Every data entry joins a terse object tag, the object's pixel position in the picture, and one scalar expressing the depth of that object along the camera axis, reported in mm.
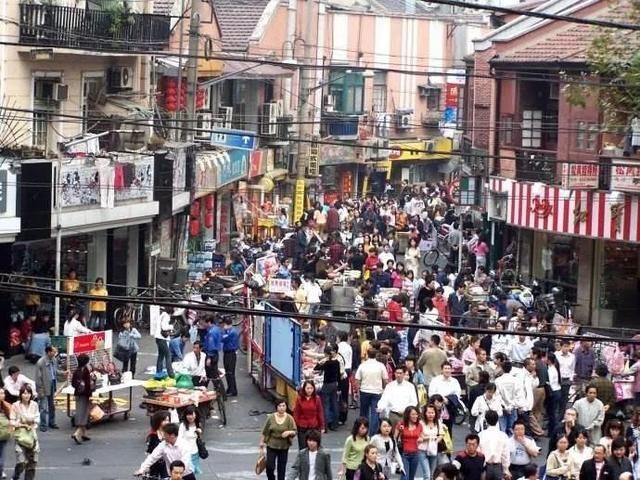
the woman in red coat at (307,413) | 20484
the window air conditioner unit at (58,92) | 32625
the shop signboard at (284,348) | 23891
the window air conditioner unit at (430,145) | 75625
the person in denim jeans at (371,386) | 22625
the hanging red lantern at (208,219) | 44678
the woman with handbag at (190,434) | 18641
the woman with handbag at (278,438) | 19375
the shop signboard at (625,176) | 33844
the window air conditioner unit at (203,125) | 39606
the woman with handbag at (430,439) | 19469
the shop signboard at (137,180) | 32625
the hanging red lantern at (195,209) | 41959
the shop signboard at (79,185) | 29891
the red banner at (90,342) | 24141
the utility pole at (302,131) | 49009
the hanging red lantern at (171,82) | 40125
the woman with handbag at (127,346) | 26692
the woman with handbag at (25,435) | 19625
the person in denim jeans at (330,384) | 23312
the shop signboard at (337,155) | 65312
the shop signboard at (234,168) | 43656
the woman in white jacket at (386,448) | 18875
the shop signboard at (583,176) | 35469
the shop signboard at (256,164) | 49812
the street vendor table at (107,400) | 23328
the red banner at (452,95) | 64375
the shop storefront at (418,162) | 74481
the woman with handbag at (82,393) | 22234
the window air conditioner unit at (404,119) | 74000
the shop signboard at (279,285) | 31047
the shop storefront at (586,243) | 35312
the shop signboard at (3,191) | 27625
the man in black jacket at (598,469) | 17984
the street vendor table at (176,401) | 22219
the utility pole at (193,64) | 34812
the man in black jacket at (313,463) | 18203
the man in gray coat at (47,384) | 22641
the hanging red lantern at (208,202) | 44019
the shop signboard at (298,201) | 49094
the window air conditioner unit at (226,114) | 49344
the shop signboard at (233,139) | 32781
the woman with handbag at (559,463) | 18594
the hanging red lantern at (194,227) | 42231
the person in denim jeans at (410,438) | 19422
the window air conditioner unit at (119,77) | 35719
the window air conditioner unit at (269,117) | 53750
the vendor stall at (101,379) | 23469
